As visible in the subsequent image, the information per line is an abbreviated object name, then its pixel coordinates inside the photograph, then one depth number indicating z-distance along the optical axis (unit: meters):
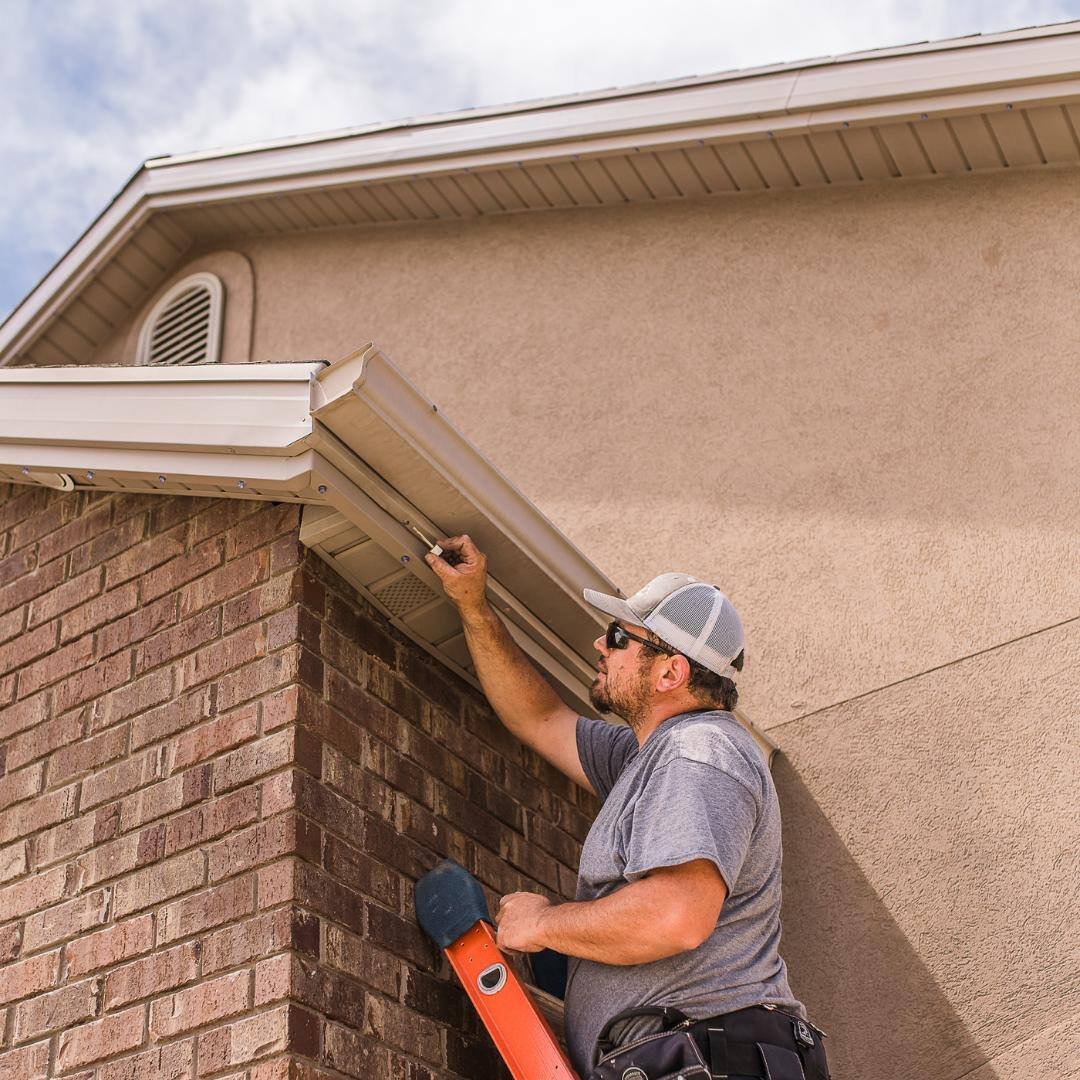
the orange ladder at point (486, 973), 3.19
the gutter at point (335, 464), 3.36
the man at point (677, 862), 3.04
